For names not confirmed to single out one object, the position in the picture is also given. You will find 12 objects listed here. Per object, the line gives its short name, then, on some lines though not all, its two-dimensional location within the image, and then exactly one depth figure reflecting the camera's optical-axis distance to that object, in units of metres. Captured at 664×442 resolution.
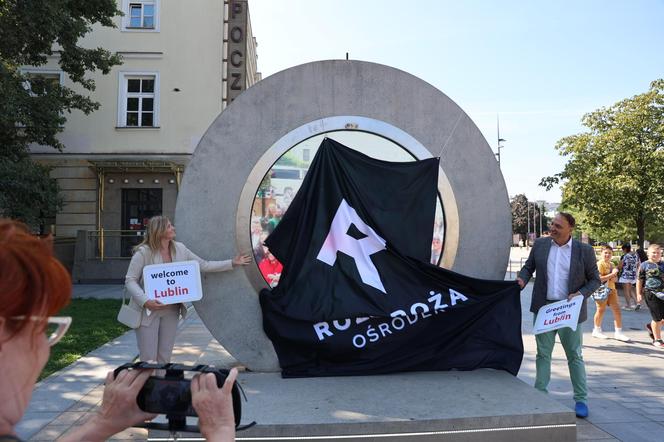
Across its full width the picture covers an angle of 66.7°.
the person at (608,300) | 9.00
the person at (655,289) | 8.19
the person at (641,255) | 13.56
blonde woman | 4.58
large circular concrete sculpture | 5.48
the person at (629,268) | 12.36
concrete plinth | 3.78
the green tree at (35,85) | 12.45
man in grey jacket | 5.00
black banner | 5.10
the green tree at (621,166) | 17.14
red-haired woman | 1.07
